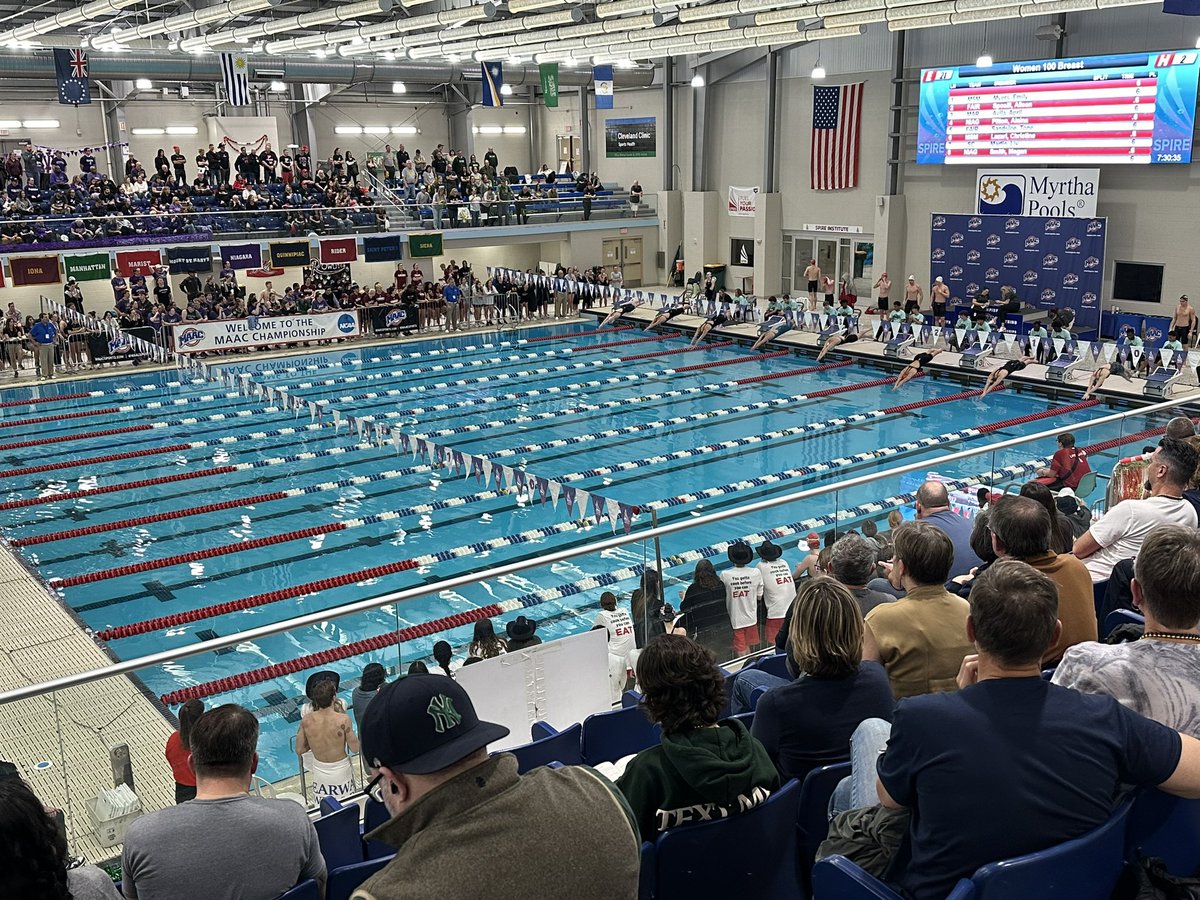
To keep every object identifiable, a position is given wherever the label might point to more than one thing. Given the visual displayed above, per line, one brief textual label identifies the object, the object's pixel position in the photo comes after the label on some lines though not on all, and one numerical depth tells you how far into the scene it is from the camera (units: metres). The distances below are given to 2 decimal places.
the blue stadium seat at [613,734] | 4.11
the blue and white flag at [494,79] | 20.91
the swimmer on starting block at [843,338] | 19.54
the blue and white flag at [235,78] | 19.69
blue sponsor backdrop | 20.59
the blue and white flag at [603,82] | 21.91
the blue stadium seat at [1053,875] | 2.00
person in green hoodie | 2.45
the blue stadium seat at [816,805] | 2.75
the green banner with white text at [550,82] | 21.58
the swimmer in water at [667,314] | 23.02
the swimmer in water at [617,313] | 24.23
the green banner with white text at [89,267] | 20.69
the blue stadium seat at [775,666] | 4.35
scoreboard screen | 18.86
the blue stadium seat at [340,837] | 3.42
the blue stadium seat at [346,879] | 2.66
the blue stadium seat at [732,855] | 2.46
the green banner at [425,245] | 25.00
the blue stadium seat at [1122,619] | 3.30
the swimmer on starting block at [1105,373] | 16.08
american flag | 24.78
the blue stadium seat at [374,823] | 3.55
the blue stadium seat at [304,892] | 2.38
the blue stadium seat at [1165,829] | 2.20
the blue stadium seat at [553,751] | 3.88
